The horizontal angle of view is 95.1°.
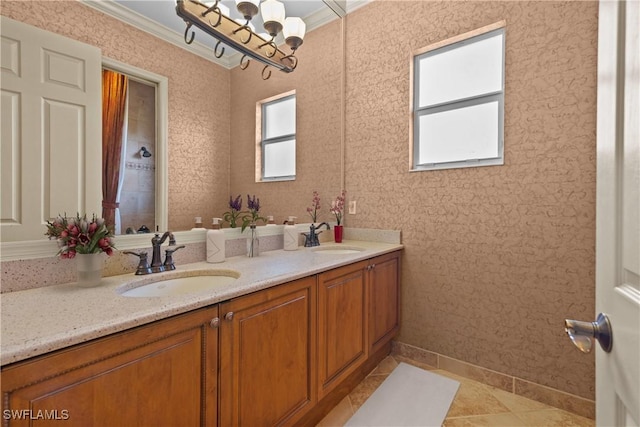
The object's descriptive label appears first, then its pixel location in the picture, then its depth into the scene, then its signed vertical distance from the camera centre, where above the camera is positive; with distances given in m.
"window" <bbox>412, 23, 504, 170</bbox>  1.96 +0.76
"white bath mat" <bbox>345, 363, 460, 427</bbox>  1.61 -1.16
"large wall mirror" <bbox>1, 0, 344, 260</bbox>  1.03 +0.32
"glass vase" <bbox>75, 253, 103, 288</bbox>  1.07 -0.22
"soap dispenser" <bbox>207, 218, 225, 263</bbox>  1.54 -0.19
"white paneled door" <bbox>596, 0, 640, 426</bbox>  0.46 +0.00
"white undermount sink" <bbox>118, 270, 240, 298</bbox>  1.19 -0.33
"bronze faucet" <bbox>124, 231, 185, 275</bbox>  1.27 -0.22
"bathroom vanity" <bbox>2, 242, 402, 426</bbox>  0.70 -0.46
